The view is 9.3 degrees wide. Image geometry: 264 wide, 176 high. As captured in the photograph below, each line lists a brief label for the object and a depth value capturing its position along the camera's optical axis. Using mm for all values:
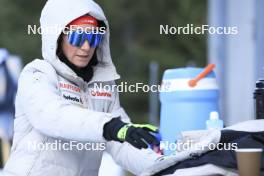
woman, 6858
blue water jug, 8310
